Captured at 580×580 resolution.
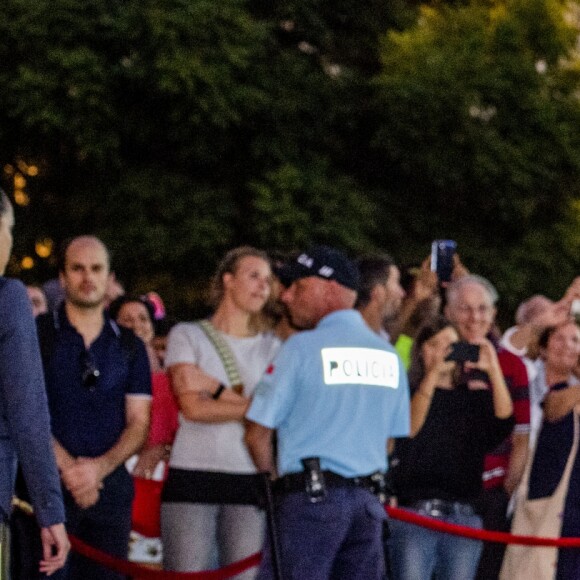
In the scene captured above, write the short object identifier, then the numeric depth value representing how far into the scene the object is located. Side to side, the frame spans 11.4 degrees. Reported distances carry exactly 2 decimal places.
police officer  11.34
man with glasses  14.90
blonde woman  13.50
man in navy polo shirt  12.90
